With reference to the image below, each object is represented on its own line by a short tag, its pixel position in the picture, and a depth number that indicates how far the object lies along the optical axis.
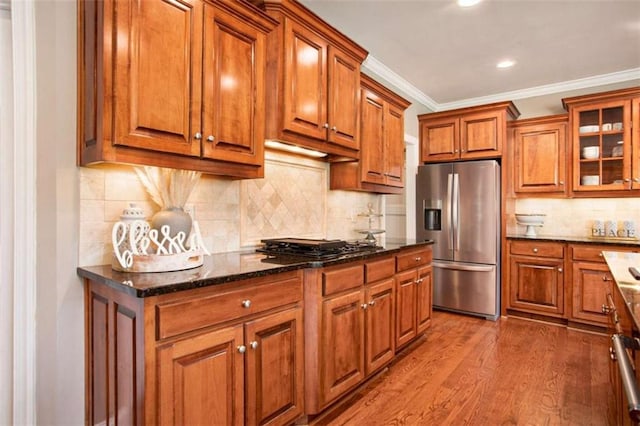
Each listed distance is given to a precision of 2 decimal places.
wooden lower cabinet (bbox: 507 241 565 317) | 3.75
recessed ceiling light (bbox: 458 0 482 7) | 2.52
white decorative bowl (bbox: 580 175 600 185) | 3.77
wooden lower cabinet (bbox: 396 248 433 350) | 2.72
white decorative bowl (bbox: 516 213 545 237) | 4.16
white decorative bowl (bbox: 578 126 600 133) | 3.77
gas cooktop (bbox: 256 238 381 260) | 2.10
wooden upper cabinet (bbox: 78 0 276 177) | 1.43
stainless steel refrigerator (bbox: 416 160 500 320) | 3.91
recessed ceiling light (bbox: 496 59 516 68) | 3.56
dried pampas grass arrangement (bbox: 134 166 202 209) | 1.79
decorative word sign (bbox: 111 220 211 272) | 1.51
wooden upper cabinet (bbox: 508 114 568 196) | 3.98
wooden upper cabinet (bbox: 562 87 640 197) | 3.57
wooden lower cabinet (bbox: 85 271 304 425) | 1.27
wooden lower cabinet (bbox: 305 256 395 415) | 1.92
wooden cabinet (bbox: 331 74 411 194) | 2.94
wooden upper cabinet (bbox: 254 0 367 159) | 2.13
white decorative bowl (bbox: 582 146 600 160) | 3.77
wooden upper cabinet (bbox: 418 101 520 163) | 4.00
